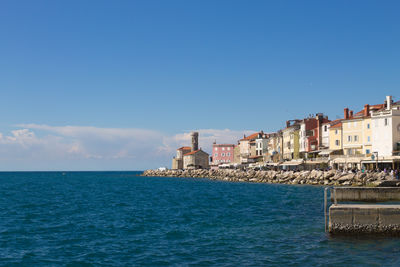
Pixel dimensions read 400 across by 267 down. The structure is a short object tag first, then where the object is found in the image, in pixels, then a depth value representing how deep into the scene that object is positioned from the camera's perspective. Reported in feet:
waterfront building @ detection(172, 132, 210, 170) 511.40
